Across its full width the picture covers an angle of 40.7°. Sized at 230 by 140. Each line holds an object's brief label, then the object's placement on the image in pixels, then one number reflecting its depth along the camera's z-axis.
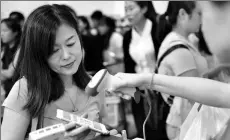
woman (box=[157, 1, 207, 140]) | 1.84
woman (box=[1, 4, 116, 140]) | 1.15
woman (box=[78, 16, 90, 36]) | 4.88
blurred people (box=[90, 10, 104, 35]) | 5.19
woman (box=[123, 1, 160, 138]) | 2.60
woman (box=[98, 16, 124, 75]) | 4.26
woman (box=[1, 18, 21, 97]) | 2.39
